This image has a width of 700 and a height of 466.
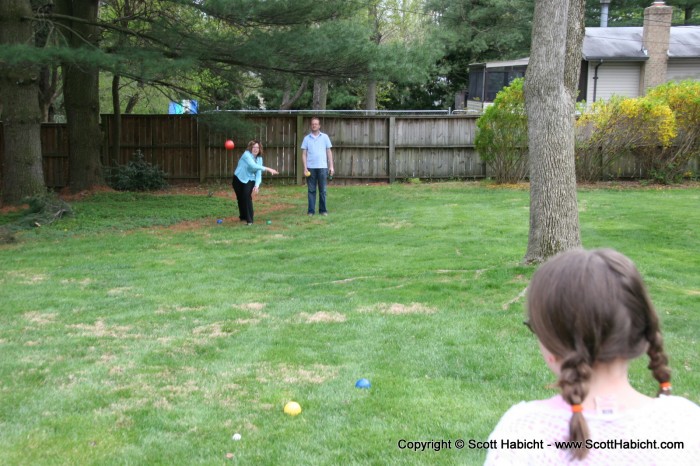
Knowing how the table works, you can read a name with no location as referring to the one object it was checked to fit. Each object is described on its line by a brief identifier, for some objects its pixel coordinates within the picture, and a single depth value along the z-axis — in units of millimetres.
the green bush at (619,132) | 16859
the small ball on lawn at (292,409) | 4152
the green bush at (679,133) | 17062
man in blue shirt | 13125
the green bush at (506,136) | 16719
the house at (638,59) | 24766
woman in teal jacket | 12375
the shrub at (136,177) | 17688
